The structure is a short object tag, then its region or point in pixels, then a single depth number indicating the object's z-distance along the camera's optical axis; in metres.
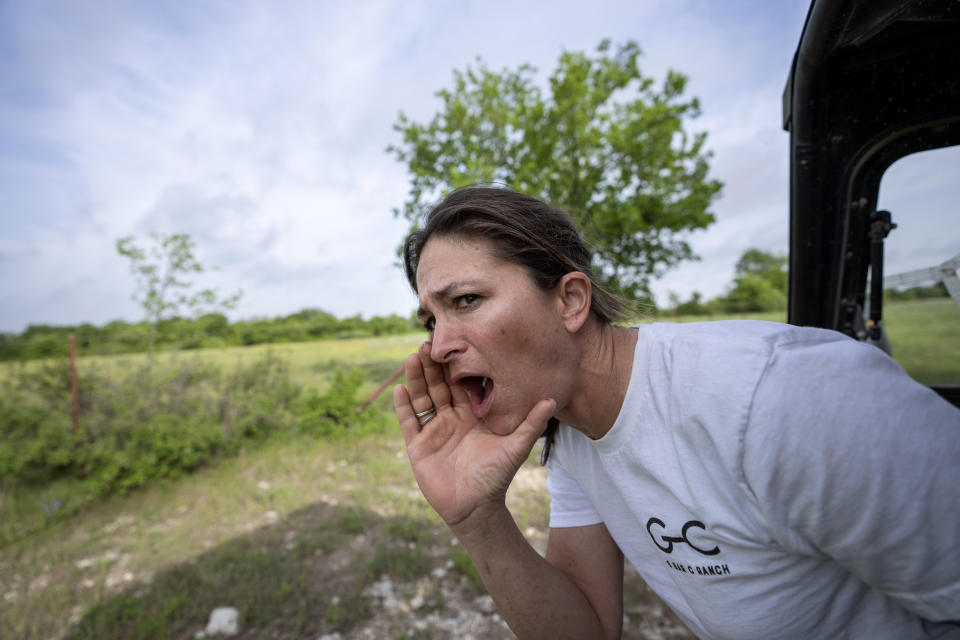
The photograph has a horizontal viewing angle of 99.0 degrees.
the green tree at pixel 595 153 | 10.62
